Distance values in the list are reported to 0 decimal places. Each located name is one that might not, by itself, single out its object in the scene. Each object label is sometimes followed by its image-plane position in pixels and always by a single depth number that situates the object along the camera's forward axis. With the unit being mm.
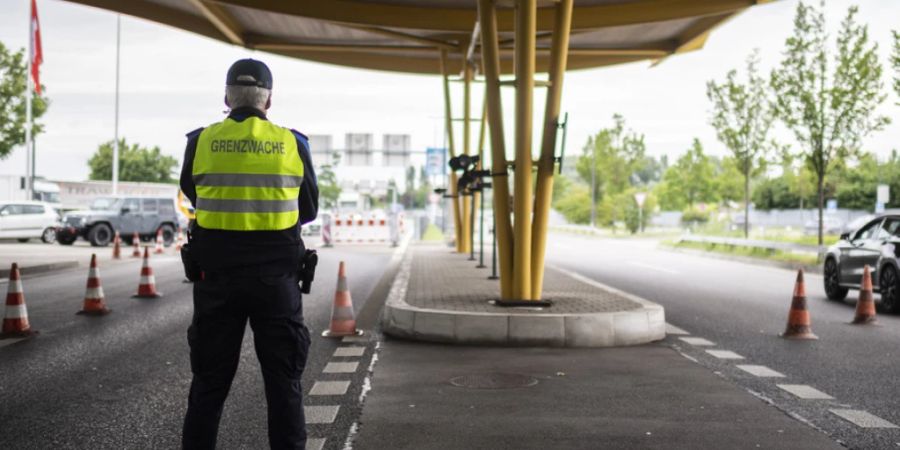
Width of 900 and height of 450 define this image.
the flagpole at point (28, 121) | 39594
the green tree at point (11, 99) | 44719
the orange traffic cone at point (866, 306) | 11922
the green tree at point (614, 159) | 66938
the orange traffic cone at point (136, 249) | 27364
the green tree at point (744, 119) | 32875
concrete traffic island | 9531
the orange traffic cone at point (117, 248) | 26462
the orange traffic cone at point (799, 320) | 10367
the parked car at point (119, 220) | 33531
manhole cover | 7207
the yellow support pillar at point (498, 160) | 11383
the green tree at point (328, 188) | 119794
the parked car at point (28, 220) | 33938
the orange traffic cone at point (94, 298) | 12148
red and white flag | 39531
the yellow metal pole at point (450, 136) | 26658
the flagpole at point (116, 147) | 49156
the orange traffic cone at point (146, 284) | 14680
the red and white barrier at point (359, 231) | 36781
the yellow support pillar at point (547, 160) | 11234
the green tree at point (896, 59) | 20969
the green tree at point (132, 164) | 98062
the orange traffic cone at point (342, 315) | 10055
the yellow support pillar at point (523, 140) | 10859
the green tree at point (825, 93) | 25844
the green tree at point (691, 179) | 75250
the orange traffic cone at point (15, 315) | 9895
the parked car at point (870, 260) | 13430
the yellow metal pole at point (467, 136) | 25797
